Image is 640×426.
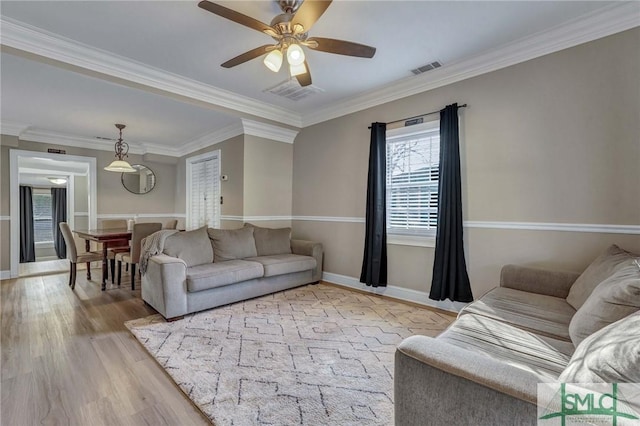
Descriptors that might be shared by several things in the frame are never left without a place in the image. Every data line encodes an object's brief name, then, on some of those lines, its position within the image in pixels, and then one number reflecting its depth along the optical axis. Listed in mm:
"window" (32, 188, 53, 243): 9305
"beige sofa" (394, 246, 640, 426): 897
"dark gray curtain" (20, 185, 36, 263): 8594
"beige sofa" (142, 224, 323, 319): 2918
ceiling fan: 1846
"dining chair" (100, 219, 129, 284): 4423
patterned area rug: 1663
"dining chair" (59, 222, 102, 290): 4031
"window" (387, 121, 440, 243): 3434
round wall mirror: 6171
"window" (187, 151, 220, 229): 5367
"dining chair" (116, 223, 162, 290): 3873
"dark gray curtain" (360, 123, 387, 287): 3725
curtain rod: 3132
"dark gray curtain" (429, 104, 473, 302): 3055
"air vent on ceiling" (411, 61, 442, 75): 3091
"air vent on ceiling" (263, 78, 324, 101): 3547
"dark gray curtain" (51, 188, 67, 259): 9461
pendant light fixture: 4477
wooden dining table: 3998
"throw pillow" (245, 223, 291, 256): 4158
